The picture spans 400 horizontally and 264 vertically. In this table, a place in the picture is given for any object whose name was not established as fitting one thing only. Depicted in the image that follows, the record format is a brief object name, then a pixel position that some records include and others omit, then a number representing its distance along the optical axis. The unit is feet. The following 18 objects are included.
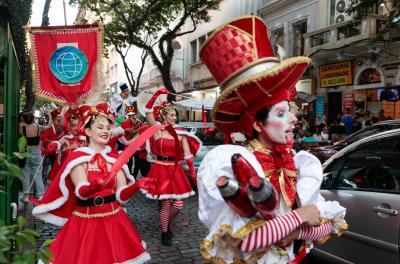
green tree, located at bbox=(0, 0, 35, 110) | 30.27
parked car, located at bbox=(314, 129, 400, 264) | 11.85
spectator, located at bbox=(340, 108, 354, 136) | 47.57
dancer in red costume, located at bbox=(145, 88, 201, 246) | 19.40
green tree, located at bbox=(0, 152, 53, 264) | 4.34
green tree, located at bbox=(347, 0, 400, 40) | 34.35
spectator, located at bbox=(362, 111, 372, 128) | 46.42
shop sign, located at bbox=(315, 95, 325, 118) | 61.87
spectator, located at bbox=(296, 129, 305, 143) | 45.30
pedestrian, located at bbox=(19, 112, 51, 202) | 27.37
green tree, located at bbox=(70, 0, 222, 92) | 61.93
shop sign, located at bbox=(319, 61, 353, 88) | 57.88
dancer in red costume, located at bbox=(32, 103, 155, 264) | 11.30
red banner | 18.35
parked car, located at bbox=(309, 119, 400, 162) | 28.81
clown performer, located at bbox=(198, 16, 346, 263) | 7.18
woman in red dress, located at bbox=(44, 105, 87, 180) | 22.73
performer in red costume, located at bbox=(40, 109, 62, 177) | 30.81
